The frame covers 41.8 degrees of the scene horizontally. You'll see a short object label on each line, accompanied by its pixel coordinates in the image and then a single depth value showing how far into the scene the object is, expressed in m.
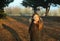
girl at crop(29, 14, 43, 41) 3.11
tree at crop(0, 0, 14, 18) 8.04
